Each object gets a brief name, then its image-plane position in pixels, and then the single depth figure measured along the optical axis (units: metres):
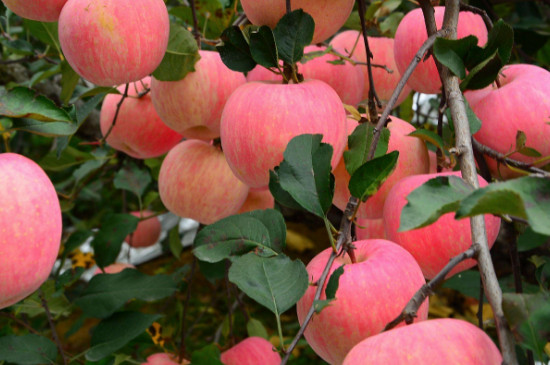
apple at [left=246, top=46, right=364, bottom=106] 0.96
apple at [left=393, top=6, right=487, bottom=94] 0.86
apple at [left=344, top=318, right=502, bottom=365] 0.42
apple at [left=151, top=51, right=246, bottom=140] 0.88
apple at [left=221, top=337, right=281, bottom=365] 1.02
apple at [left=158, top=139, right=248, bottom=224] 1.00
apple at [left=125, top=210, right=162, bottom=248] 1.76
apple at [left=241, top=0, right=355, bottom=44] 0.71
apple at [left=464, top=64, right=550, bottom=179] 0.74
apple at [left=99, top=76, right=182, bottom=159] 1.07
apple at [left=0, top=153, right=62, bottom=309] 0.54
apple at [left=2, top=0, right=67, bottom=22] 0.75
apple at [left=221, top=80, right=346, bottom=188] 0.66
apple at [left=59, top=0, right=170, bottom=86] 0.71
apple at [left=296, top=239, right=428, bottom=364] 0.54
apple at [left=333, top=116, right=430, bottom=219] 0.75
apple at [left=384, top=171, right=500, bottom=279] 0.64
